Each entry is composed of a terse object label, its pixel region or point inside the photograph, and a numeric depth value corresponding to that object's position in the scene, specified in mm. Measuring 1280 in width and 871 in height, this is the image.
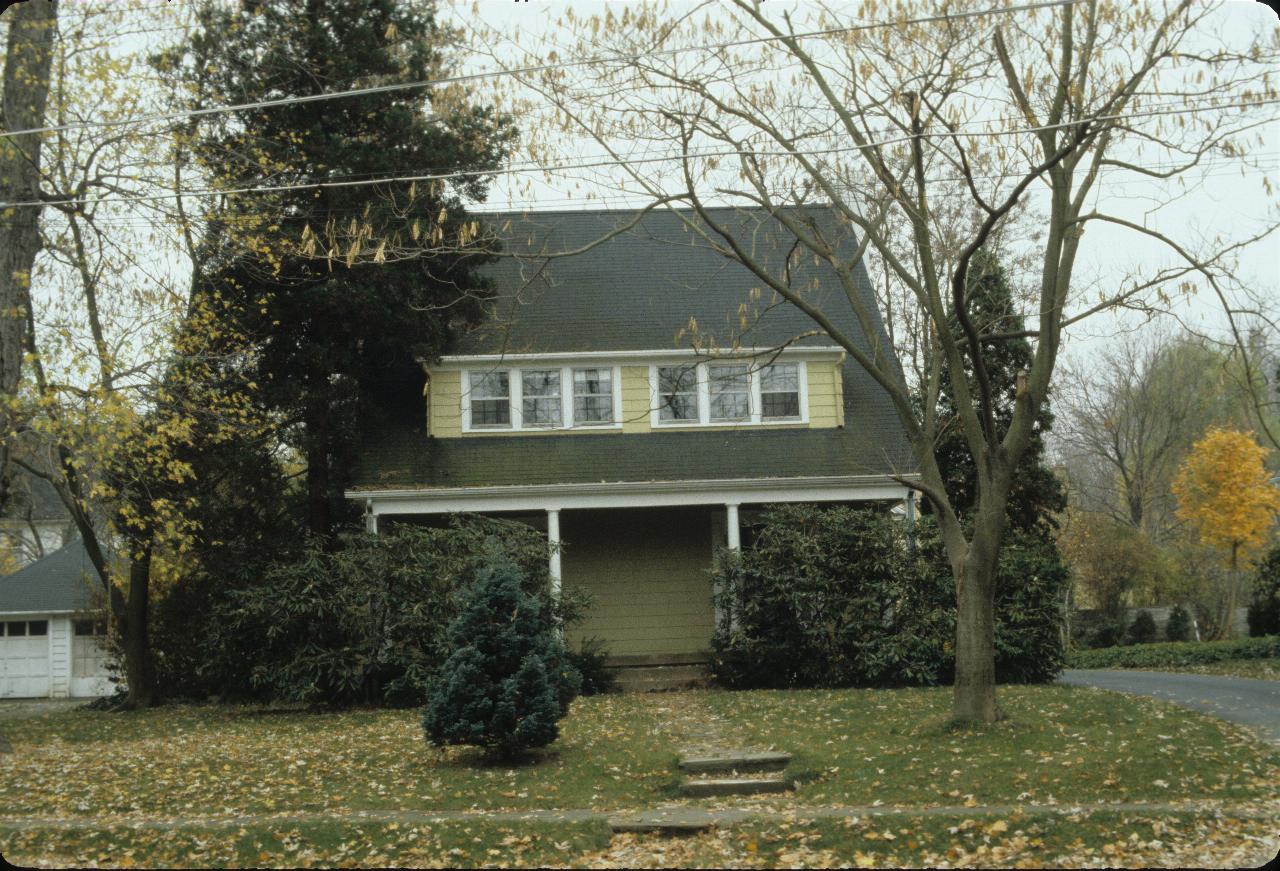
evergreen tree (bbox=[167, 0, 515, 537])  18328
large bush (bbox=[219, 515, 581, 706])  17281
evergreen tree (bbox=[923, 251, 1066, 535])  23562
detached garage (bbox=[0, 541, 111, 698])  30516
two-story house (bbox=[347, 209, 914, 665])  20000
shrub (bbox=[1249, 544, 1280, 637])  25531
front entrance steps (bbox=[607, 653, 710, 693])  19109
